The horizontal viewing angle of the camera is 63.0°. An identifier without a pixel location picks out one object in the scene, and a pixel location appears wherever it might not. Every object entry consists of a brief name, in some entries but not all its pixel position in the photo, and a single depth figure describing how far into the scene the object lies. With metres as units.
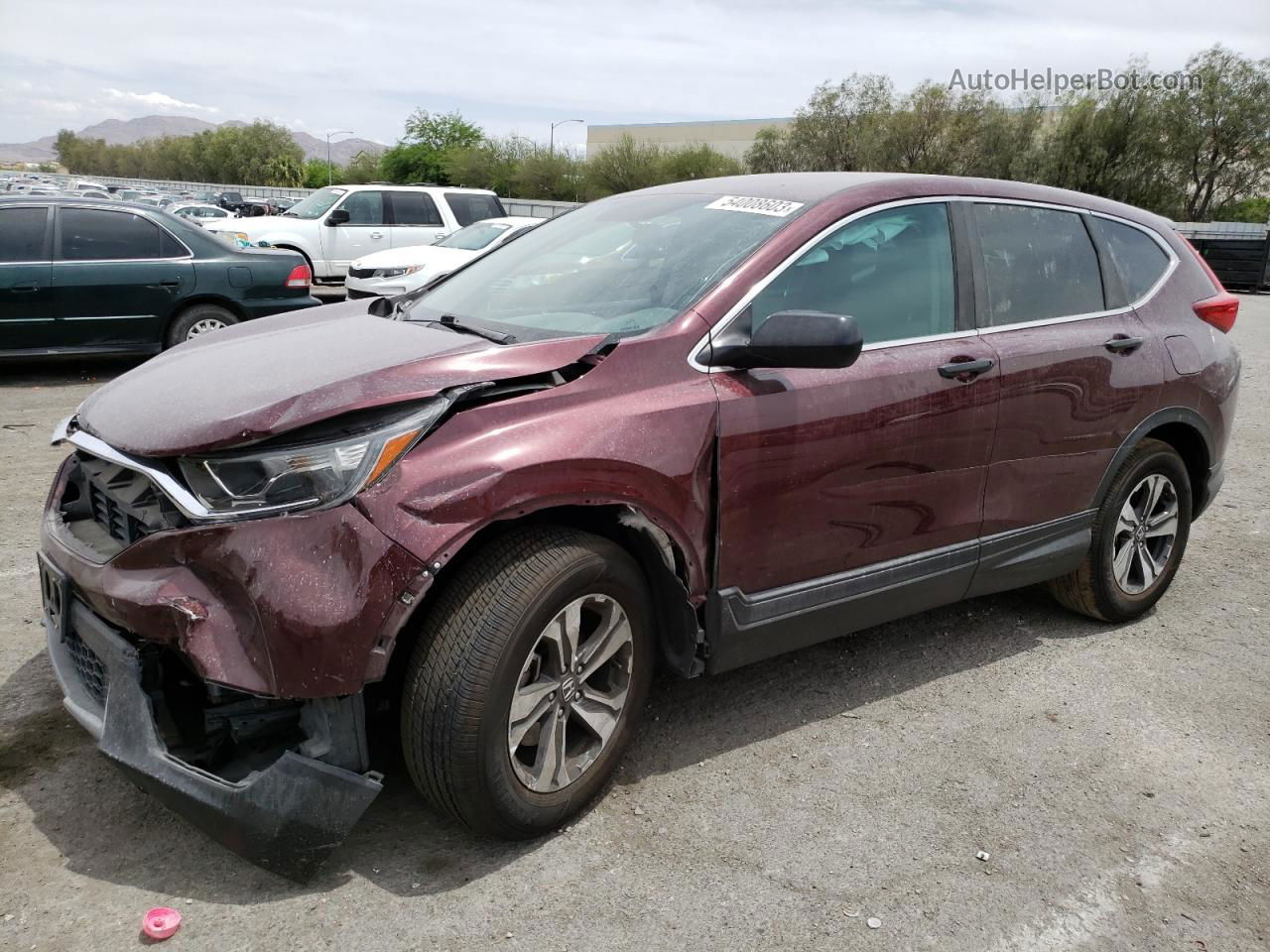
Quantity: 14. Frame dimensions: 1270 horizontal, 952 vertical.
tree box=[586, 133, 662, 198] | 63.22
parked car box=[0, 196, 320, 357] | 8.88
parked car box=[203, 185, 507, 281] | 15.81
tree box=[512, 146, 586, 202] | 67.31
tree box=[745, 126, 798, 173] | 59.70
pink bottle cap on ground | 2.41
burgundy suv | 2.47
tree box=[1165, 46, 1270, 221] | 45.69
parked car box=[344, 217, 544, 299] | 11.91
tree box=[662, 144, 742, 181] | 61.94
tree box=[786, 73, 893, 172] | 57.34
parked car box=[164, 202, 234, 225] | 30.86
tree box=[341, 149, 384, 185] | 87.19
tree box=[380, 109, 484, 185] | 78.69
